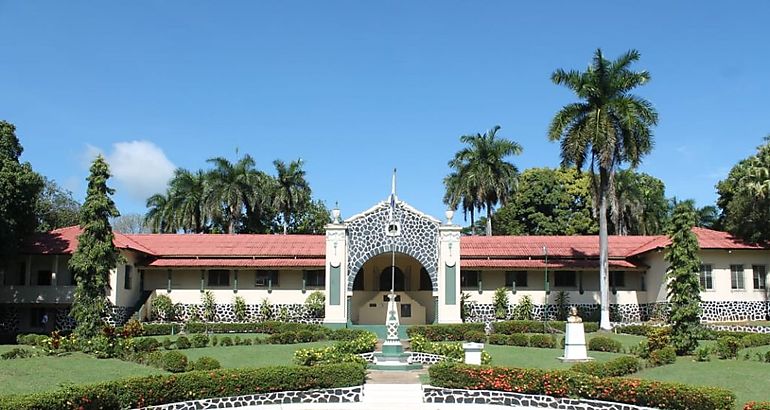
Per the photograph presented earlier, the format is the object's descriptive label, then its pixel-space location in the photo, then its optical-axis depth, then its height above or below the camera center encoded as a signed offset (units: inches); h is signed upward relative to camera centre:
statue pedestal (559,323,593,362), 936.9 -55.4
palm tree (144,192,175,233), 2373.3 +262.8
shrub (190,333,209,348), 1101.7 -65.4
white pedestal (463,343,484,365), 850.8 -61.8
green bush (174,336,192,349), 1077.1 -67.1
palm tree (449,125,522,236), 2107.5 +368.7
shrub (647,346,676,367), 892.6 -68.1
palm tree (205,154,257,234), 2202.3 +321.8
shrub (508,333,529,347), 1145.0 -62.4
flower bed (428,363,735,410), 610.5 -78.1
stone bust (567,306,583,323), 936.9 -24.4
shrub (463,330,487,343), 1184.2 -60.4
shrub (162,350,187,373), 844.6 -75.3
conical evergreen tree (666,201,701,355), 987.9 +26.6
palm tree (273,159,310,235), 2306.7 +341.7
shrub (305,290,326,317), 1513.3 -13.2
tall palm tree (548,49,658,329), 1375.5 +329.5
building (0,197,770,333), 1465.3 +48.6
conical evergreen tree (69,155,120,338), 1123.9 +62.5
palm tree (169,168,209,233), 2282.2 +298.5
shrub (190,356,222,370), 828.6 -75.0
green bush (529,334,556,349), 1122.7 -62.9
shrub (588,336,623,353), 1037.8 -62.6
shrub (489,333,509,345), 1170.0 -63.3
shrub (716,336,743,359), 928.9 -59.5
